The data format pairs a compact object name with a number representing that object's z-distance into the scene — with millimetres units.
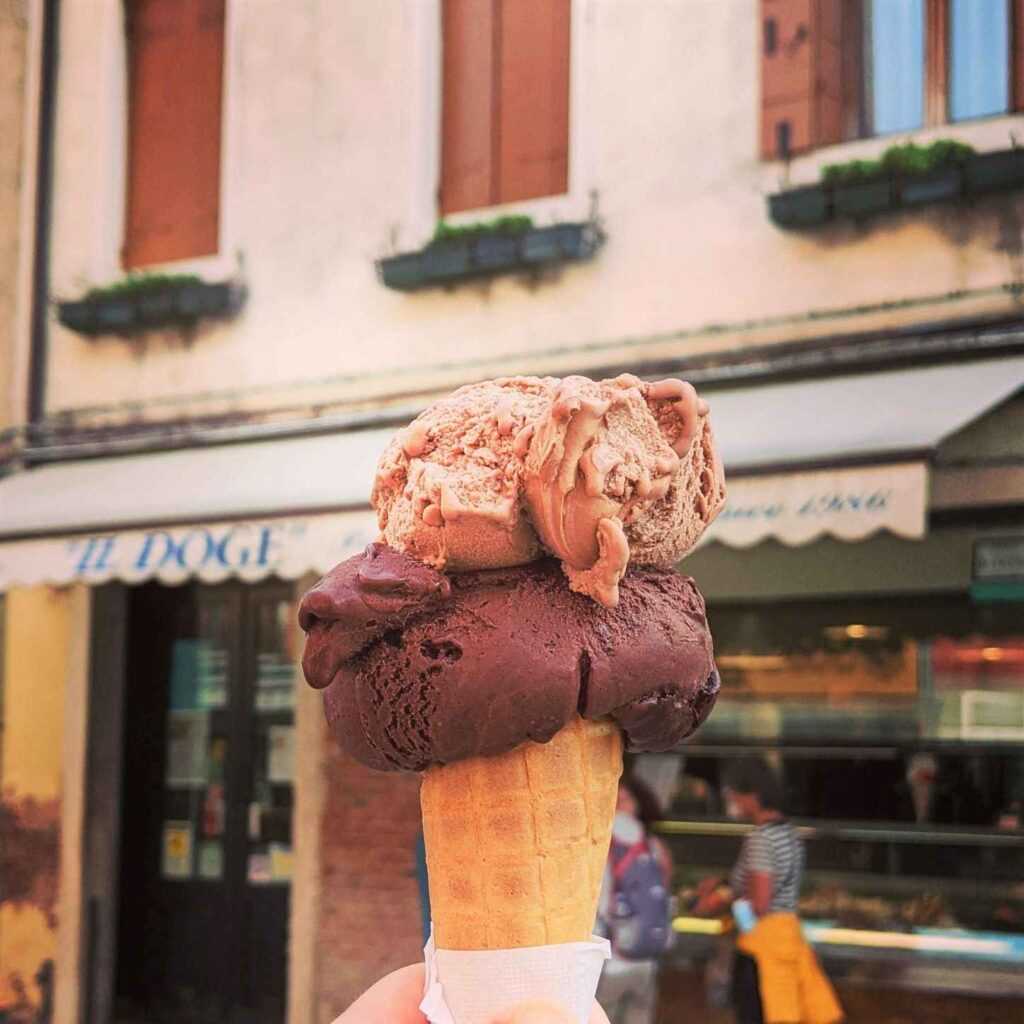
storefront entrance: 8266
